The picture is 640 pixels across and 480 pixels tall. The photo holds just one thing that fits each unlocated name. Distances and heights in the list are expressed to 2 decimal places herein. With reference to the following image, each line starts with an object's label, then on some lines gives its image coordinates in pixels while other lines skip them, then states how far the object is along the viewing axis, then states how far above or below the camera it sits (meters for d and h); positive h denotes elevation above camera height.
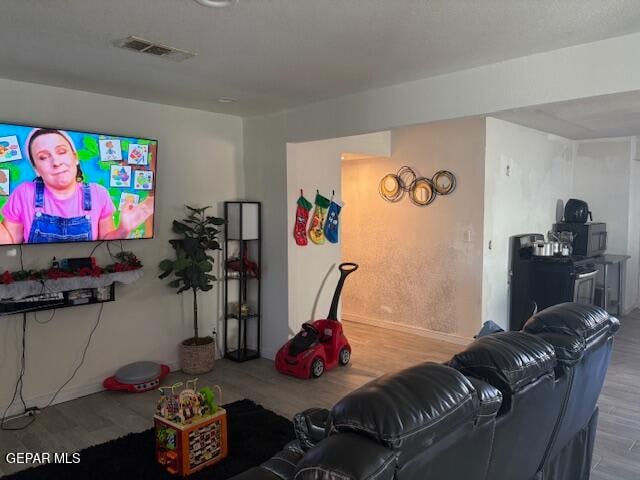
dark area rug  2.74 -1.43
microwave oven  5.84 -0.20
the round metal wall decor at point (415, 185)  5.25 +0.37
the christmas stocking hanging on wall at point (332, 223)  4.98 -0.06
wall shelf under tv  3.29 -0.56
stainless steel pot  5.29 -0.32
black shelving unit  4.58 -0.61
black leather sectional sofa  1.06 -0.51
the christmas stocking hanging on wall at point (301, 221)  4.62 -0.04
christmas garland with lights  3.32 -0.41
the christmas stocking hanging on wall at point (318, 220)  4.82 -0.03
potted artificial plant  4.11 -0.43
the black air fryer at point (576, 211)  6.15 +0.12
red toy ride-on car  4.18 -1.16
